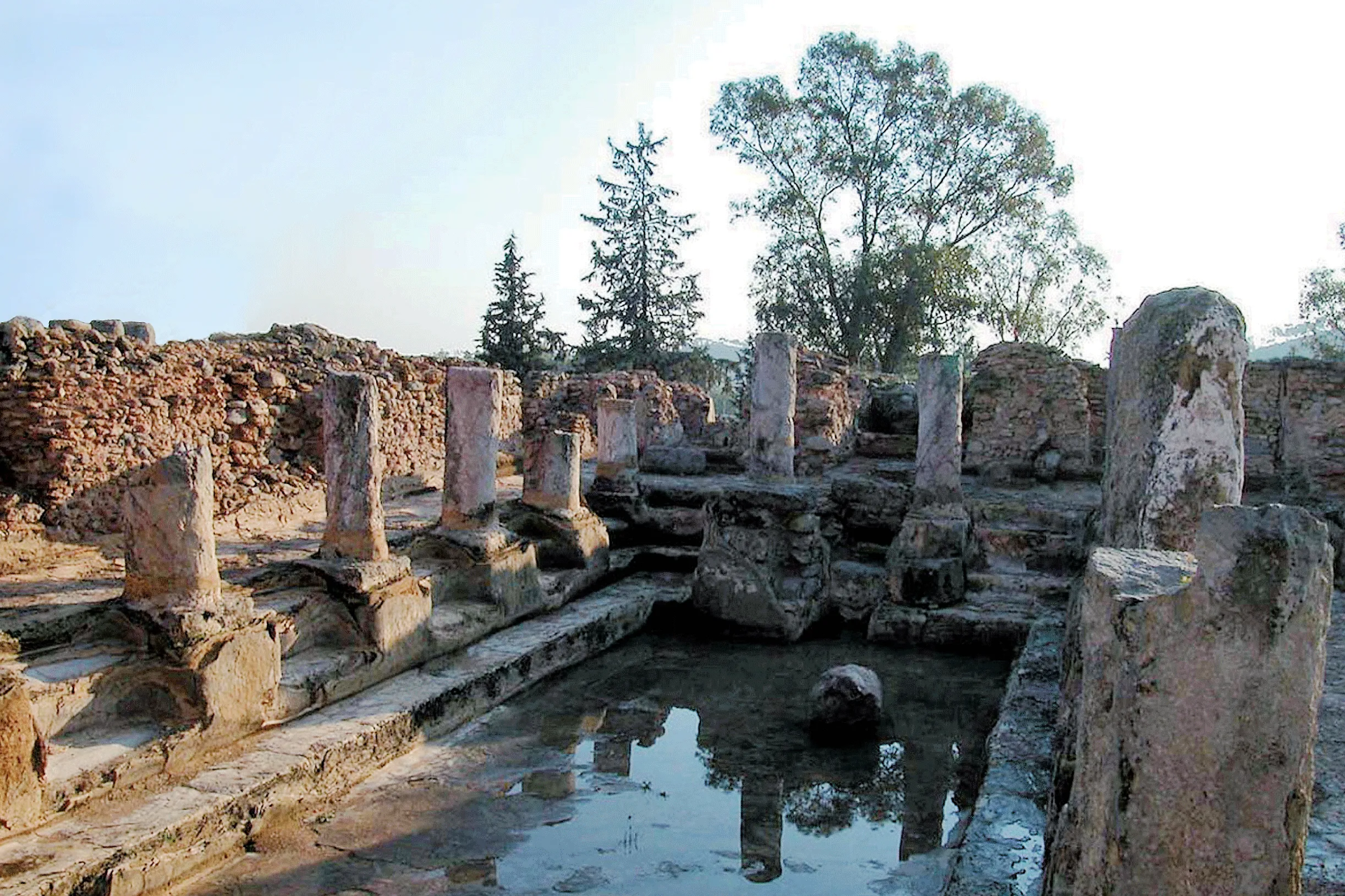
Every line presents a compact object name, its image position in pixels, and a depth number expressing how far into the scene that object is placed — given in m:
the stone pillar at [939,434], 9.78
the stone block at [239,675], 5.09
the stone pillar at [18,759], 4.10
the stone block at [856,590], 9.38
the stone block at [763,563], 8.80
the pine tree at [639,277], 28.76
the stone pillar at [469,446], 8.09
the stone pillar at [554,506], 9.42
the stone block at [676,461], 13.73
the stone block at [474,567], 7.91
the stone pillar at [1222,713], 2.34
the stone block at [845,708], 6.36
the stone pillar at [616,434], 12.00
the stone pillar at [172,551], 5.10
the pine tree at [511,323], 26.00
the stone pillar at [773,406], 9.83
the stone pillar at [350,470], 6.67
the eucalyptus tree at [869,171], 27.05
